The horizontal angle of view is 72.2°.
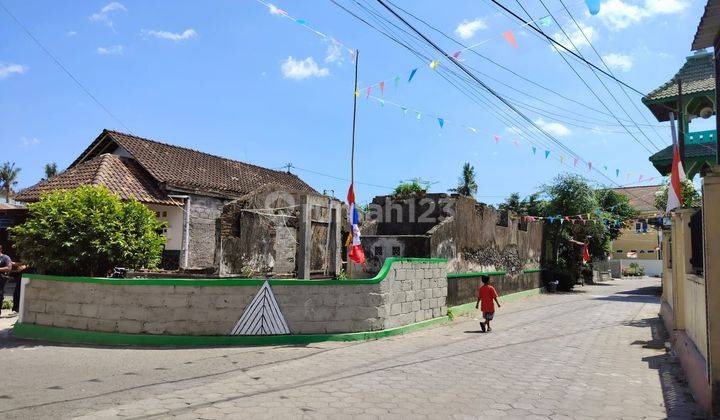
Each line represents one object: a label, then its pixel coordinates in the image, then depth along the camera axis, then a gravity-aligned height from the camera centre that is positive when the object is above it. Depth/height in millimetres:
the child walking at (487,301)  12039 -1230
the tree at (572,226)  27469 +1525
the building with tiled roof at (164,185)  17781 +2216
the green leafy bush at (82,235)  9859 +155
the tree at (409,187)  26816 +3589
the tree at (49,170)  55475 +8128
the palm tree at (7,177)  61156 +7981
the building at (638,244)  54188 +1154
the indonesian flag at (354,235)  11977 +322
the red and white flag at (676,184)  7828 +1112
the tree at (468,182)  54219 +7568
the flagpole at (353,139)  12369 +2776
